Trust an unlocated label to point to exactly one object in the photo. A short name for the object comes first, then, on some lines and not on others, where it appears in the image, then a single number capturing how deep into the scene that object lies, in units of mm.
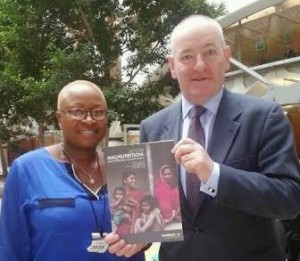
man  1605
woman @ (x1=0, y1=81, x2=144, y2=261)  2016
